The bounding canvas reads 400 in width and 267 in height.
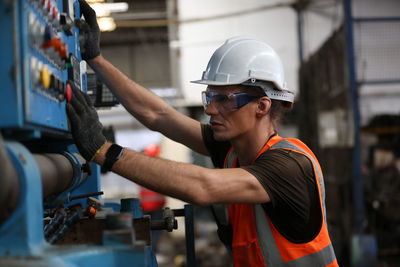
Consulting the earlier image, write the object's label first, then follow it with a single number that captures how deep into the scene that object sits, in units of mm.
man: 1336
